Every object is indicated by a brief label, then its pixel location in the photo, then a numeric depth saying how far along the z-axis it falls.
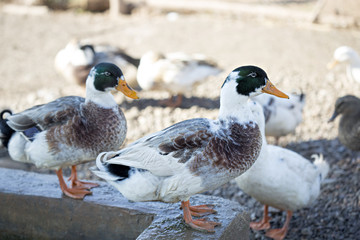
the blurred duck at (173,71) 6.63
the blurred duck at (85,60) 6.93
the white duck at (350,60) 6.37
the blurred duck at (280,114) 5.36
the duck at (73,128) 3.59
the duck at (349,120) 4.90
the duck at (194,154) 2.94
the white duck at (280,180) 3.88
